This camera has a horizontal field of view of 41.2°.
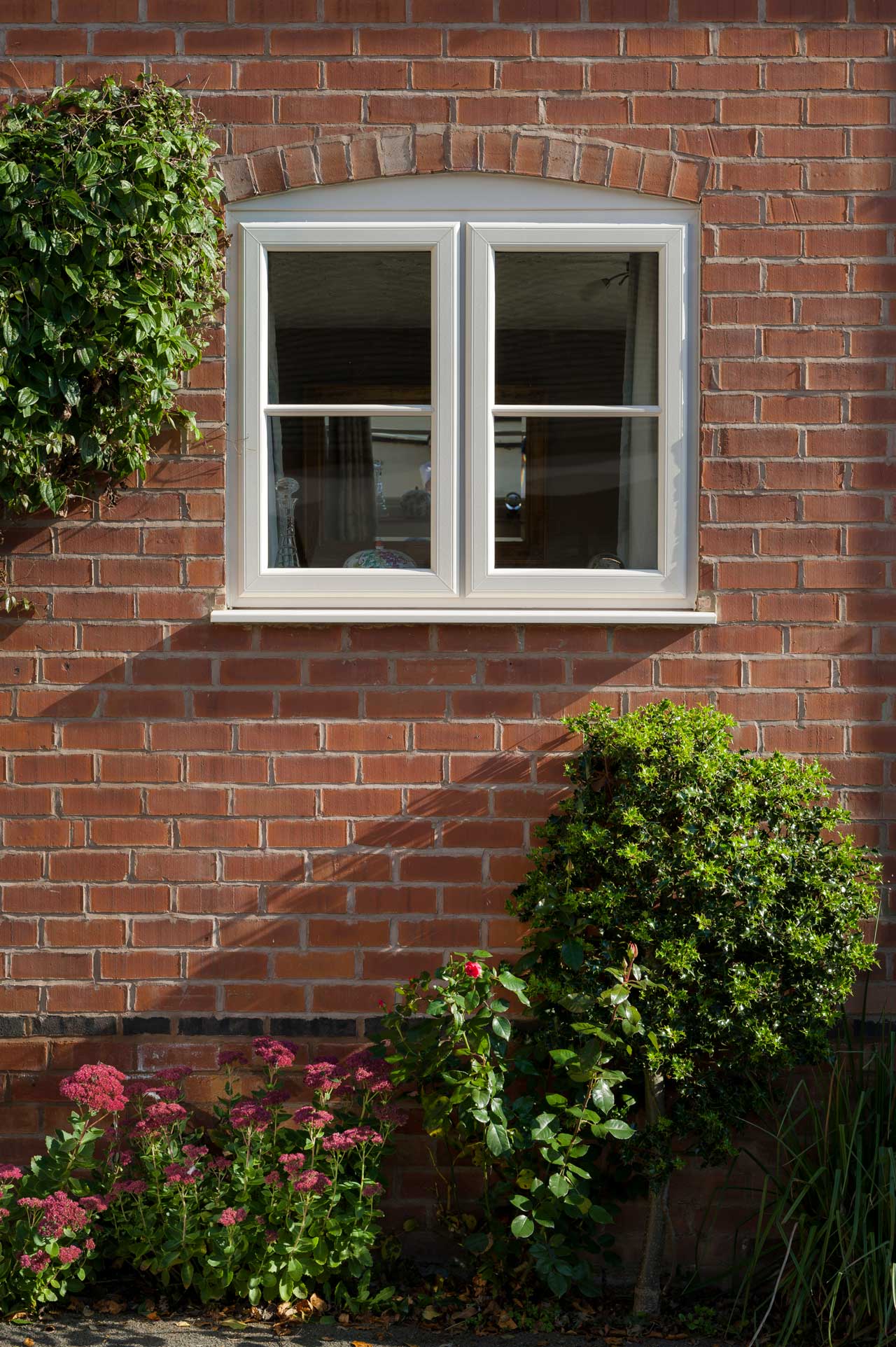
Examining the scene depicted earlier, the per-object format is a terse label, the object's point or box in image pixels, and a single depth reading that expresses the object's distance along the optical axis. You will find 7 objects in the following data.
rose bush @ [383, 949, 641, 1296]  3.06
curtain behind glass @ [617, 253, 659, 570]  3.58
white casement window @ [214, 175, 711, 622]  3.50
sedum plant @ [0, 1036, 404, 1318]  3.09
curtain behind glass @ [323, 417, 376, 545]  3.61
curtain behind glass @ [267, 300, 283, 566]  3.60
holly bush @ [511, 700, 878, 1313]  3.09
